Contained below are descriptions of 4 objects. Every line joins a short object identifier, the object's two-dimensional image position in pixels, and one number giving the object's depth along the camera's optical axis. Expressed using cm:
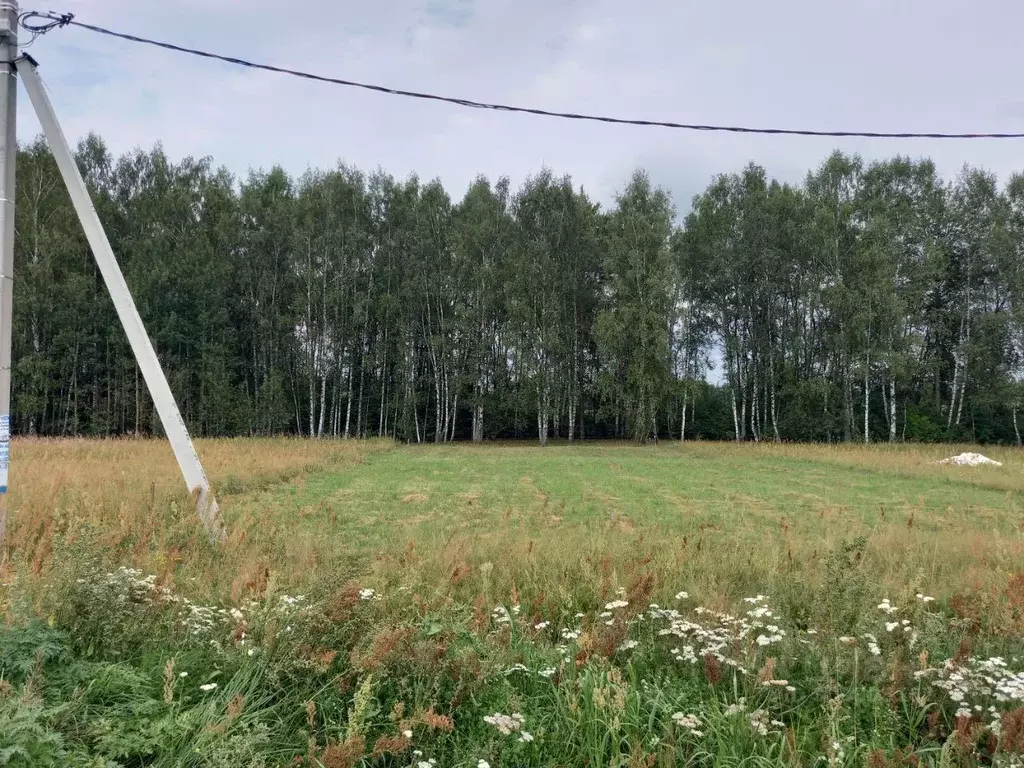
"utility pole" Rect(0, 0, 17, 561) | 568
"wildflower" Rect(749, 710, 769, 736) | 278
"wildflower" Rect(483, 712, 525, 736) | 255
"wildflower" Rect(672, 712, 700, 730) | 274
